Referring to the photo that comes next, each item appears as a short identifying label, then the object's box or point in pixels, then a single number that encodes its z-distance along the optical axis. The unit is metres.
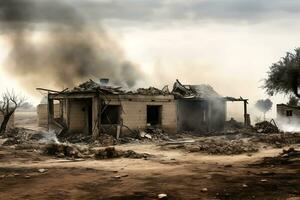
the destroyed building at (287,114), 43.72
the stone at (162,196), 11.29
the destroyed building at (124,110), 29.92
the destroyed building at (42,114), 43.79
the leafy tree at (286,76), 29.03
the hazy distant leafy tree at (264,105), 86.75
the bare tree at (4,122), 32.51
